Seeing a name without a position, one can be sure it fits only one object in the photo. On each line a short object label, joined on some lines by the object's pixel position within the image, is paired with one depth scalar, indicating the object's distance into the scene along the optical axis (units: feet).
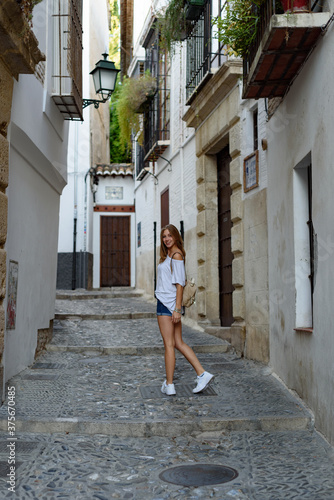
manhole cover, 12.66
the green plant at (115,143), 88.89
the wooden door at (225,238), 31.48
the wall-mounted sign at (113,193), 68.69
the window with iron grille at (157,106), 45.85
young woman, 19.79
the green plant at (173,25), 29.62
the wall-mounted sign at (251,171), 25.37
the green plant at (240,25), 19.83
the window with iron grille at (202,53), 30.86
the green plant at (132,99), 50.34
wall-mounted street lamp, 31.73
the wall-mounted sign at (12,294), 20.98
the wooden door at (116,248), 68.59
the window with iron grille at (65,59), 26.63
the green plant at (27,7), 17.30
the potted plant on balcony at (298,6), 16.69
